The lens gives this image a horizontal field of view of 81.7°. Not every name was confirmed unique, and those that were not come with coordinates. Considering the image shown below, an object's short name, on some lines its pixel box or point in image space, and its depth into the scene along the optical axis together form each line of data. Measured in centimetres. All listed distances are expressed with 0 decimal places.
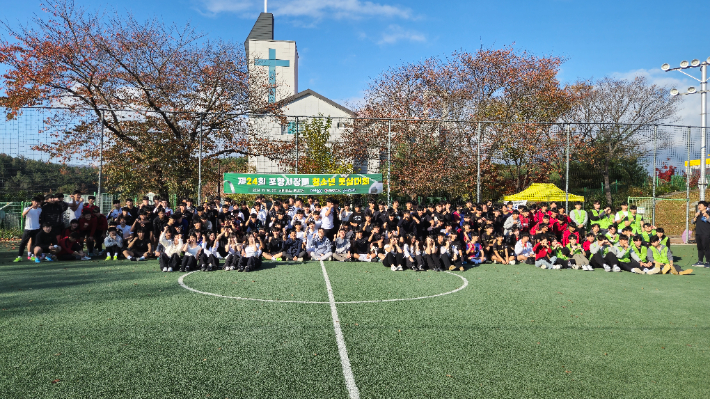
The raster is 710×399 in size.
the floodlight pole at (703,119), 1439
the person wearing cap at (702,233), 1129
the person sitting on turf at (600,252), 1067
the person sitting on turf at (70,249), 1052
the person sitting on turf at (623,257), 1036
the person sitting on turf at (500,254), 1142
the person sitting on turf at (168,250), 928
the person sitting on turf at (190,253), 927
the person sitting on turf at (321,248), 1139
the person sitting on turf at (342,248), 1142
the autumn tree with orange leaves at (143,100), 1426
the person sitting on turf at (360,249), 1141
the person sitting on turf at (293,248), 1136
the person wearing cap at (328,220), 1219
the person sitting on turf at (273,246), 1137
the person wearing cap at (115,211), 1173
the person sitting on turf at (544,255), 1078
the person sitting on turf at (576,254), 1069
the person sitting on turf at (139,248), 1082
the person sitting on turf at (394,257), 1013
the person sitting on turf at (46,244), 1020
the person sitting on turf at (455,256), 1011
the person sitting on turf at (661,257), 1009
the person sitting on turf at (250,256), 931
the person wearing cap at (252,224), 1193
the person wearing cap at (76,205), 1147
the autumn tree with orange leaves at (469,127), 1512
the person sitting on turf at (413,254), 1005
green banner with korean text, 1295
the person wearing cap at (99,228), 1146
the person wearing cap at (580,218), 1226
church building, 1932
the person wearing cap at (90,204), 1132
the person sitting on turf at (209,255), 939
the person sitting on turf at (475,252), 1127
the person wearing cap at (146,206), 1170
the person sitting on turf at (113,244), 1083
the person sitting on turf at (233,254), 944
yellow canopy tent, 1852
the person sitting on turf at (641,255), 1018
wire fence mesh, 1272
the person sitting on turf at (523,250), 1155
